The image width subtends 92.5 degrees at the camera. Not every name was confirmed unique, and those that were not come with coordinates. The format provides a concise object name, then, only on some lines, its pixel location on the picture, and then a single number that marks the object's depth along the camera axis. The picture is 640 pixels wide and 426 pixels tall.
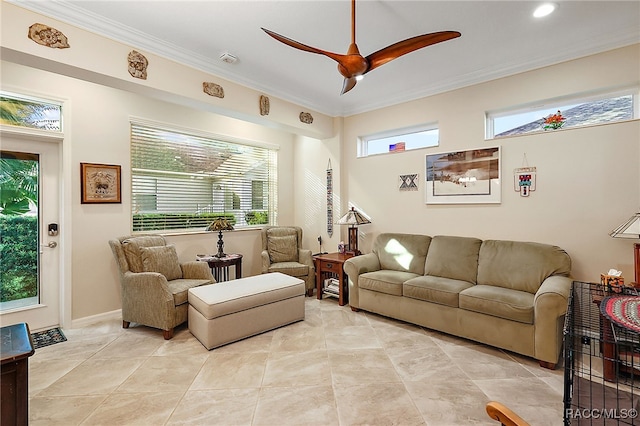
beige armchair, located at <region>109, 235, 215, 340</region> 3.11
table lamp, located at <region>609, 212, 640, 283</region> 2.47
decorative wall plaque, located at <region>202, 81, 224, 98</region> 3.32
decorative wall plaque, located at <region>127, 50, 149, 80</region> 2.79
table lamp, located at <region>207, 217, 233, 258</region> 4.21
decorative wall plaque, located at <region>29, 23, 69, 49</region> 2.31
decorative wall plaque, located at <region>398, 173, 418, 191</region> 4.17
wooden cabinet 1.43
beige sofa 2.56
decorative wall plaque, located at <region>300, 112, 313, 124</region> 4.43
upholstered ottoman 2.88
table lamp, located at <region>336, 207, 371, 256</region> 4.38
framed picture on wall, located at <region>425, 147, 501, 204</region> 3.53
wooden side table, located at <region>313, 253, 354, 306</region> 4.13
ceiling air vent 3.09
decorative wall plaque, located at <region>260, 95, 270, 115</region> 3.86
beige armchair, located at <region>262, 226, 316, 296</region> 4.55
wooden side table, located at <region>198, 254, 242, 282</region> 4.12
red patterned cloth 1.39
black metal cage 1.16
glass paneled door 3.12
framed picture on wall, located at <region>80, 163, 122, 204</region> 3.44
